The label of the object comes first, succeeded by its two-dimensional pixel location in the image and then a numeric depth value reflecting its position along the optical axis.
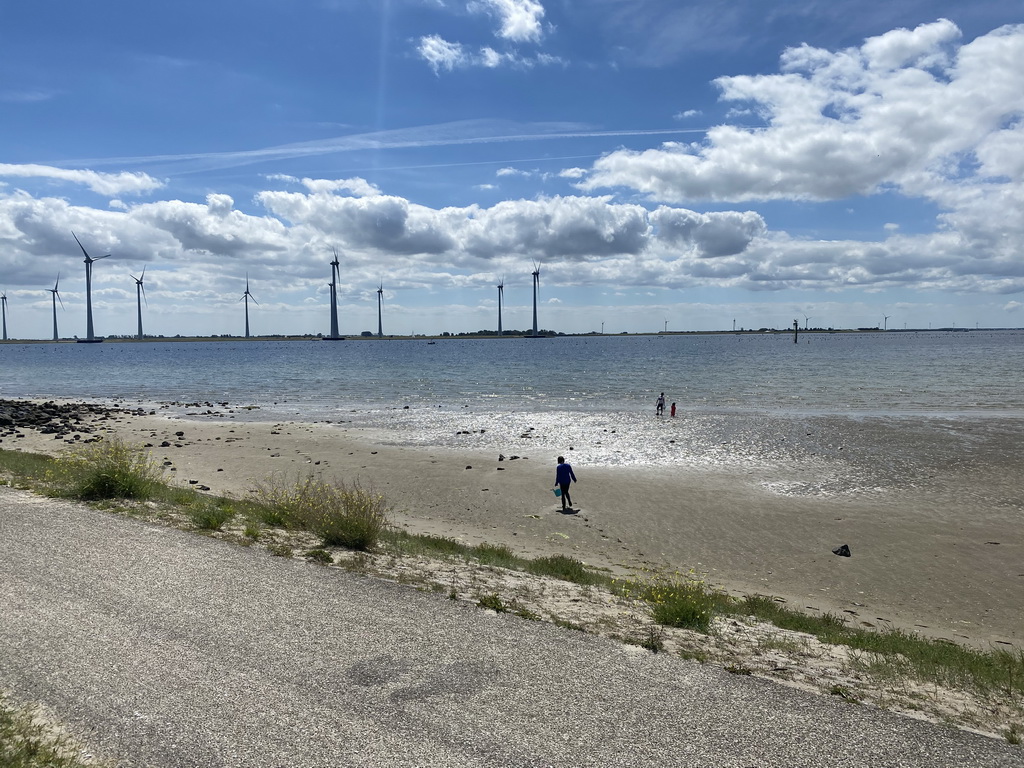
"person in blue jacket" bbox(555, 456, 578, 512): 20.36
